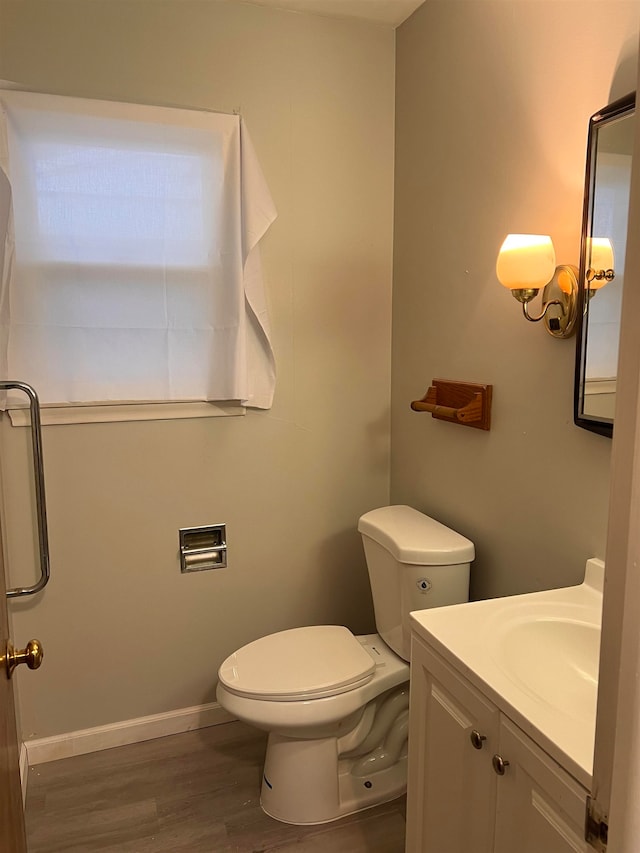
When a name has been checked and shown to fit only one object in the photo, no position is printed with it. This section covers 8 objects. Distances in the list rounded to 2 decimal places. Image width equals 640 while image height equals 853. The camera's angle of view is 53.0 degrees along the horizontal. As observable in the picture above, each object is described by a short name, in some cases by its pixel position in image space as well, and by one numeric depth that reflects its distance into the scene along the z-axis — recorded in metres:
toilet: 1.81
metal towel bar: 1.89
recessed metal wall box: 2.28
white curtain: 1.94
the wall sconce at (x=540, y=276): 1.50
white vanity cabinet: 1.01
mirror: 1.36
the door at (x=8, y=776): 0.97
